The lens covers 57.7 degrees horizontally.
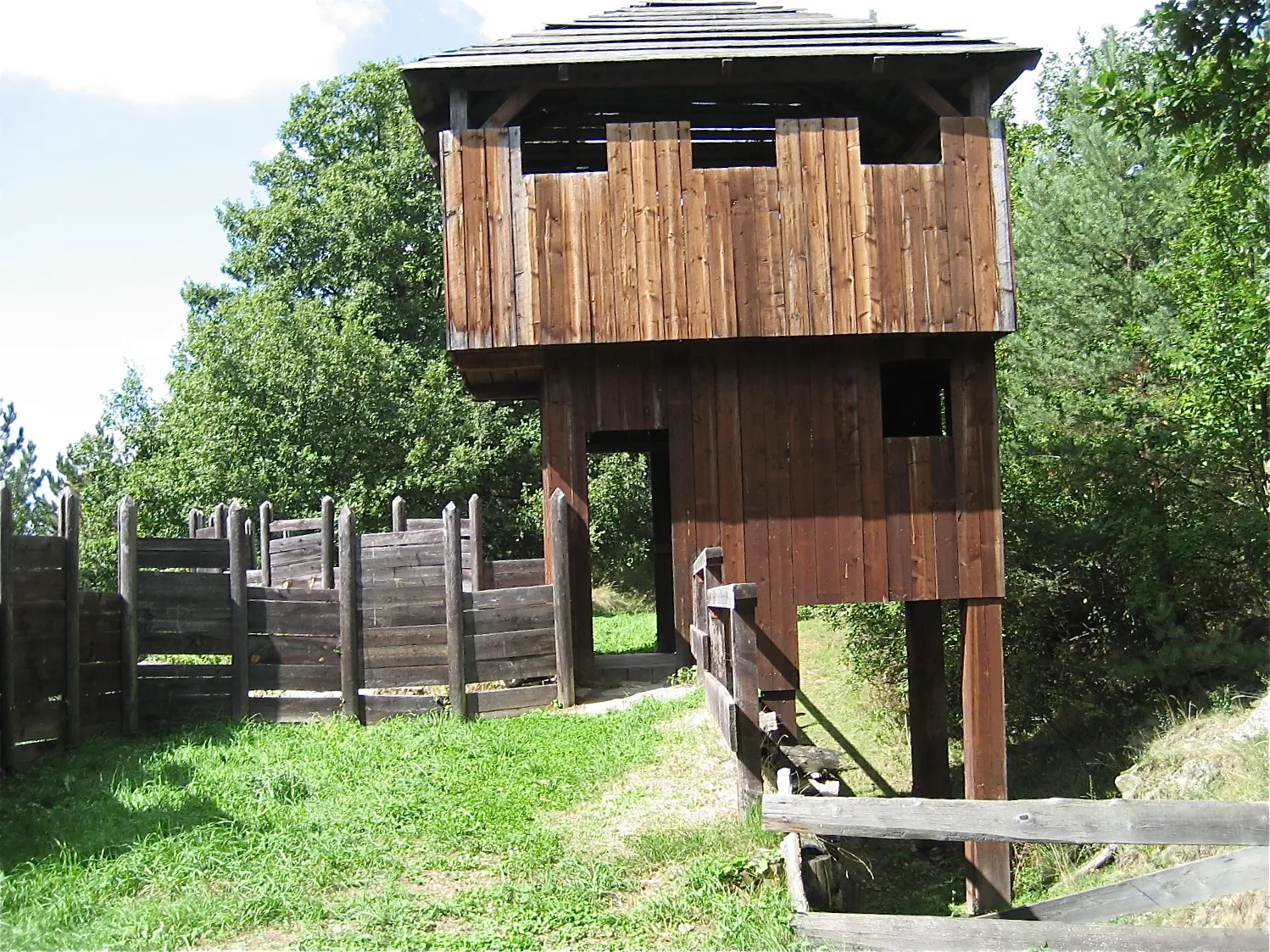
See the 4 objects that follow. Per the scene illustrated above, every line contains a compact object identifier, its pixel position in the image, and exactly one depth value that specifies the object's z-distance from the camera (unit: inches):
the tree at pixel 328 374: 1036.5
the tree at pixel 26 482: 1401.3
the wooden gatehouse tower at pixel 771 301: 439.8
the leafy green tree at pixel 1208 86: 437.4
